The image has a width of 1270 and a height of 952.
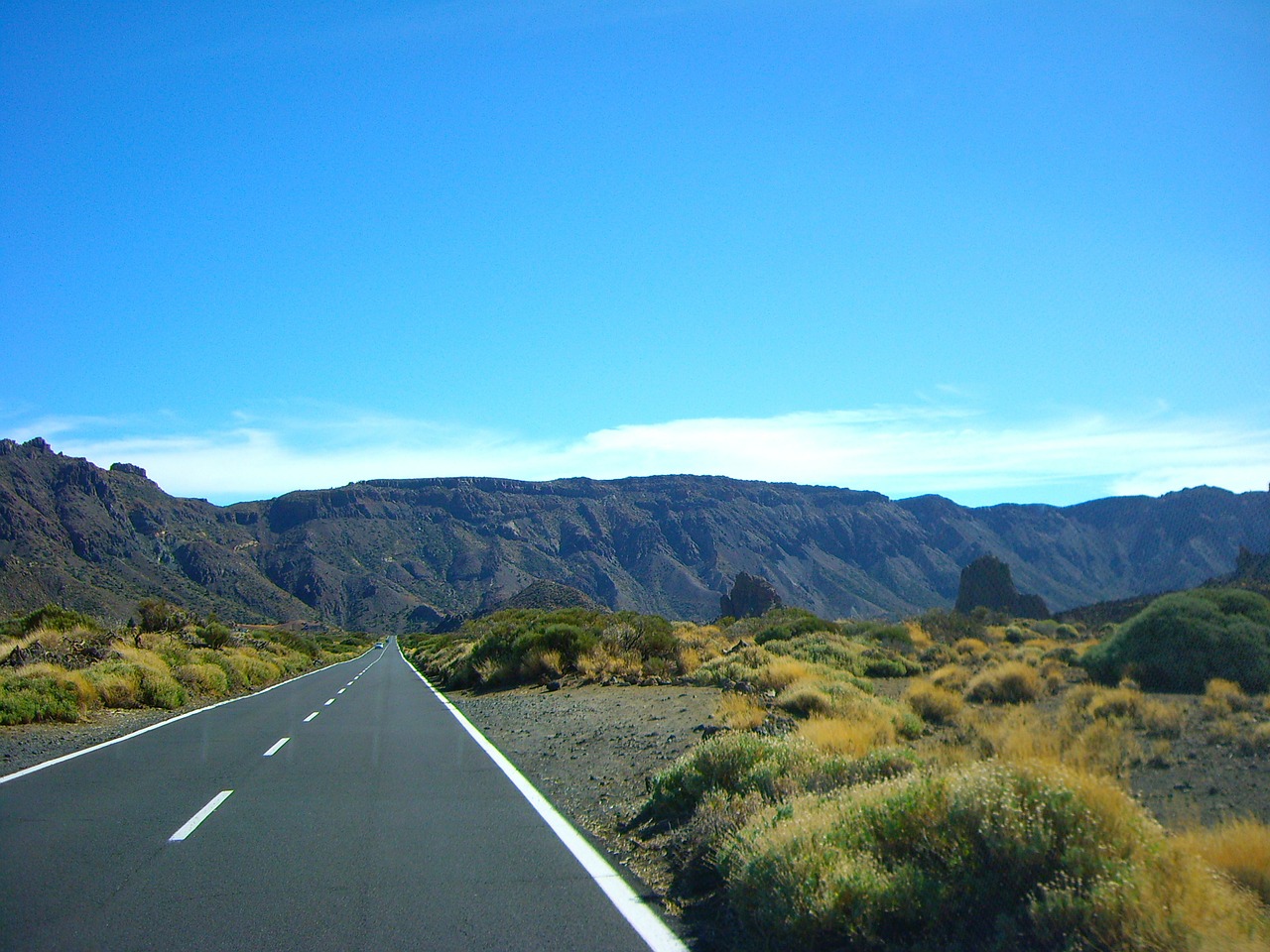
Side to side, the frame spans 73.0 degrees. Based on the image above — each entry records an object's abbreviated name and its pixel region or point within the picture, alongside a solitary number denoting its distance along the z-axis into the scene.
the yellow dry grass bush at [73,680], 18.88
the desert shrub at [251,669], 32.25
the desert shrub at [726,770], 7.57
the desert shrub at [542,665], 26.69
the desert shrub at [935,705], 13.26
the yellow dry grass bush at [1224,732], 10.35
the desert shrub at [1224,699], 12.18
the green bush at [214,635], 39.84
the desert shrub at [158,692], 21.62
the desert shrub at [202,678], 26.00
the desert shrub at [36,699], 16.58
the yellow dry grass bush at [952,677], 16.95
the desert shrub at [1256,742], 9.73
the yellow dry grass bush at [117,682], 20.39
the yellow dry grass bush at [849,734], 8.73
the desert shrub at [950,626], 30.23
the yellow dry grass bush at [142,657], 23.52
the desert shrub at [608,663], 24.20
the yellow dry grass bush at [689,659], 24.01
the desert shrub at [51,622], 30.11
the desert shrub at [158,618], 37.50
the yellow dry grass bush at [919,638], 27.11
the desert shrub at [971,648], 24.40
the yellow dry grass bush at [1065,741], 8.15
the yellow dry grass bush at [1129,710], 11.34
